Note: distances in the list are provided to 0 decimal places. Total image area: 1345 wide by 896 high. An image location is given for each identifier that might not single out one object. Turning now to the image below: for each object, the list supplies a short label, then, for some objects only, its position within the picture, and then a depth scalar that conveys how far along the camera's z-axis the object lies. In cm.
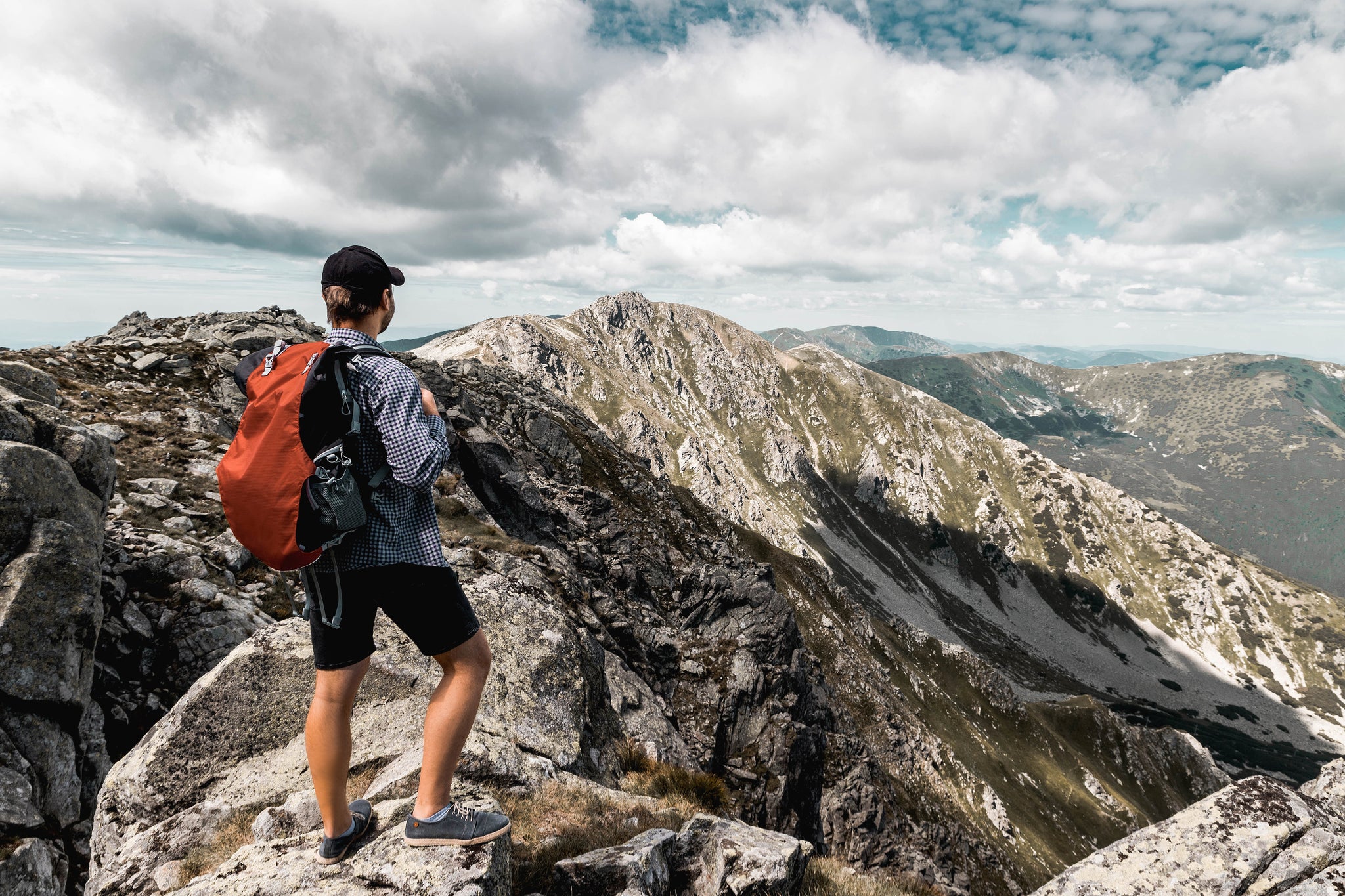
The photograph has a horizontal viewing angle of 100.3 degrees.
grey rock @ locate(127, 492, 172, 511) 1543
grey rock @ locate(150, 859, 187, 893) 622
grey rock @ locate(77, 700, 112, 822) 876
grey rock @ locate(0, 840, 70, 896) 682
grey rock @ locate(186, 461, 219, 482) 1850
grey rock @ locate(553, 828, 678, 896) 611
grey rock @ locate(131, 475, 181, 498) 1636
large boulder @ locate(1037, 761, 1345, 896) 761
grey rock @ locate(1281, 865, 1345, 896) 700
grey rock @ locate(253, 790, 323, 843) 655
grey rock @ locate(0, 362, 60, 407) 1485
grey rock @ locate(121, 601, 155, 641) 1160
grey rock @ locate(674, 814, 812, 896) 698
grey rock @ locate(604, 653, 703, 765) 1536
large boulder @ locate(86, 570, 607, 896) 532
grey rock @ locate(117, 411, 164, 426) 2158
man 474
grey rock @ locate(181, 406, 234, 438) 2523
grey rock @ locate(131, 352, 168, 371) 3067
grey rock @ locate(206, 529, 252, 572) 1437
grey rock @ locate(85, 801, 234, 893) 645
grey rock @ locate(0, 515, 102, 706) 857
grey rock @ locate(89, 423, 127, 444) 1873
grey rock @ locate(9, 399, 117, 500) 1139
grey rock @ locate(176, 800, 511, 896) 483
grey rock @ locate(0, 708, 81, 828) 816
